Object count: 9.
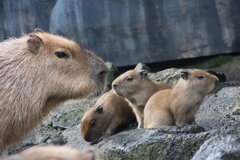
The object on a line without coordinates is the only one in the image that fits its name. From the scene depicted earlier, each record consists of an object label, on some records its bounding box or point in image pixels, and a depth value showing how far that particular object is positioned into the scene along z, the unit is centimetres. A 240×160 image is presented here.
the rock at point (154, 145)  1381
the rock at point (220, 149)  1018
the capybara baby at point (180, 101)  1667
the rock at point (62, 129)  1823
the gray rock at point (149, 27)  2448
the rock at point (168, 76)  2073
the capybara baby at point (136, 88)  1780
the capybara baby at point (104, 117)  1769
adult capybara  1345
